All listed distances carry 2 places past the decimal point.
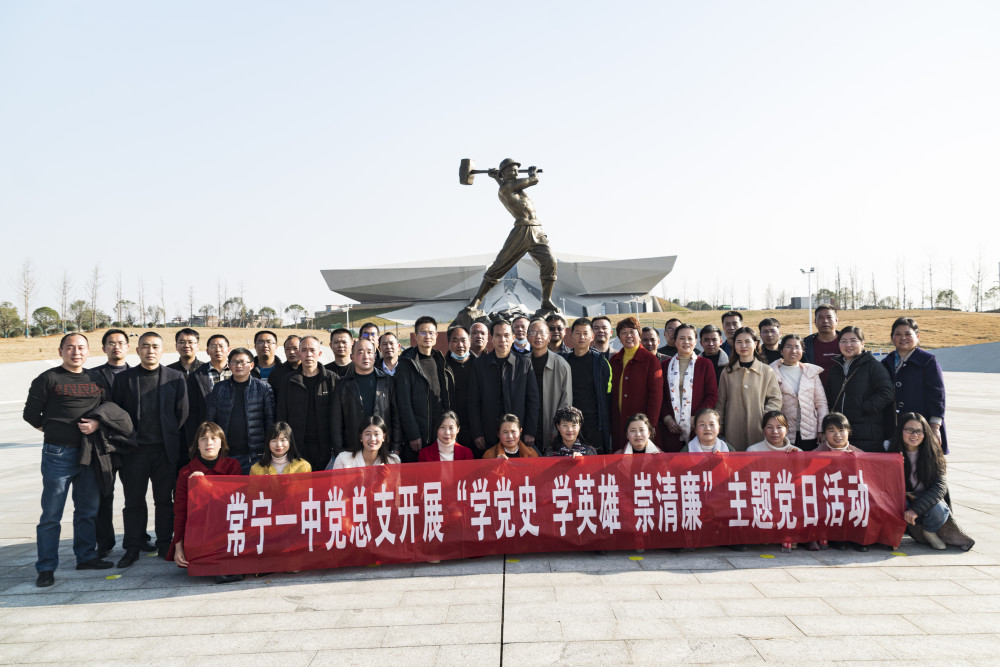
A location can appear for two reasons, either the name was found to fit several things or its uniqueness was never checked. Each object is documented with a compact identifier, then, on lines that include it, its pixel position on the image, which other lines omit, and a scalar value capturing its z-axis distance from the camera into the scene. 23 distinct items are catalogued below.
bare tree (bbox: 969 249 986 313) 56.61
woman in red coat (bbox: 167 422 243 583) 3.83
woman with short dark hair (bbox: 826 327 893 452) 4.39
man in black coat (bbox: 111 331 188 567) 4.16
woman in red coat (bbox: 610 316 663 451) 4.54
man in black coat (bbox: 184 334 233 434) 4.37
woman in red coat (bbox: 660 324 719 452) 4.60
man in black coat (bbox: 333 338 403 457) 4.25
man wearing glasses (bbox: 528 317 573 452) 4.48
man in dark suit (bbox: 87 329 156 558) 4.14
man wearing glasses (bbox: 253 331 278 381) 4.65
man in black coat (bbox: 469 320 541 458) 4.39
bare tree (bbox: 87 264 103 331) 50.15
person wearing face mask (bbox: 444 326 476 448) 4.66
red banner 3.81
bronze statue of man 8.98
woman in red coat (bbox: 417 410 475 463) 4.13
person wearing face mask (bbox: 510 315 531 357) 4.64
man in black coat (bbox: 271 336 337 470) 4.27
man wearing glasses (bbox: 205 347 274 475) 4.16
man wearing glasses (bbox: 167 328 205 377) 4.65
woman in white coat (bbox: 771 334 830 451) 4.58
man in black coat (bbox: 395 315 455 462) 4.39
